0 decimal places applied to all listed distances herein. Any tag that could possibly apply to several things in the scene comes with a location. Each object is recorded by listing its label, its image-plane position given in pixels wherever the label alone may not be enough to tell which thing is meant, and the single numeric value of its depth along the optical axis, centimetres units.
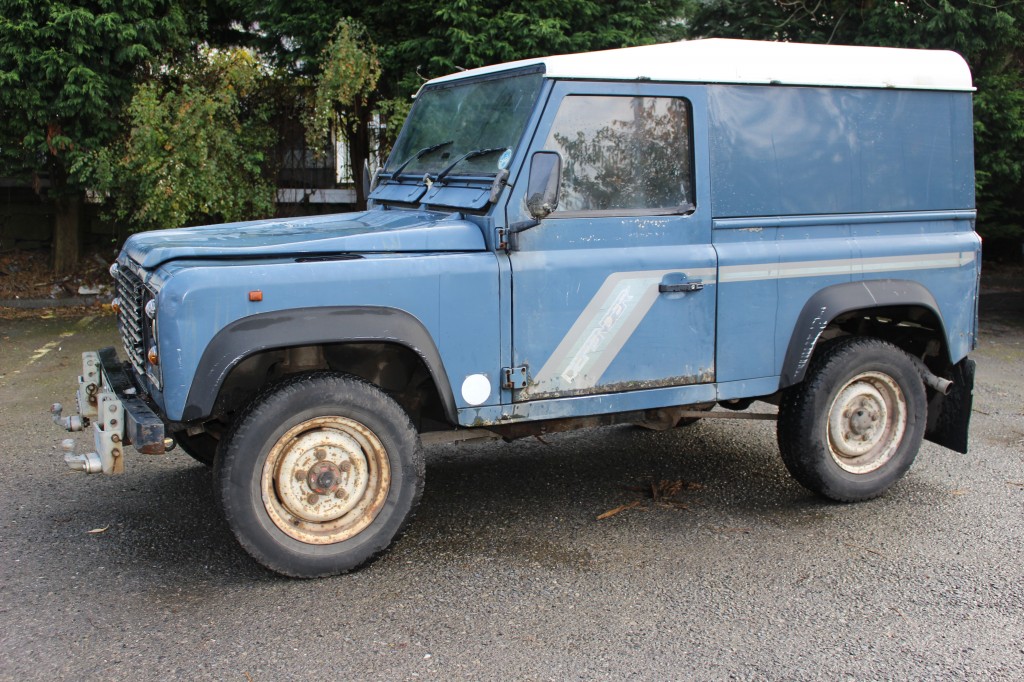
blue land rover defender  409
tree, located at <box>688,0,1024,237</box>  988
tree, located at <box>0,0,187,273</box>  966
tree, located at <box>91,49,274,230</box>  970
